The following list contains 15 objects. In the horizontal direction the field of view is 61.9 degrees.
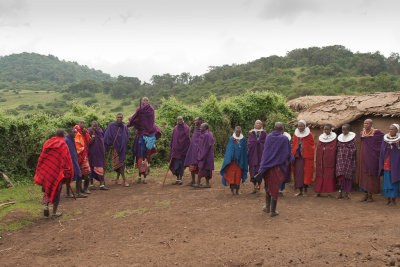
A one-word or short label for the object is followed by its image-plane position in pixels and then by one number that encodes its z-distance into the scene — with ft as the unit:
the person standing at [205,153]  29.53
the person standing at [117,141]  31.09
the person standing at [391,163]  22.49
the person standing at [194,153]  30.45
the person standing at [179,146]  31.96
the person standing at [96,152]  28.86
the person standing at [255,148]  27.35
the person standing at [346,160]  25.00
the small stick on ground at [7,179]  30.12
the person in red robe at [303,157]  26.52
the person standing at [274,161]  20.68
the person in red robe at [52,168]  21.22
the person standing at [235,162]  26.96
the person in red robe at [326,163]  25.82
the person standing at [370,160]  24.00
